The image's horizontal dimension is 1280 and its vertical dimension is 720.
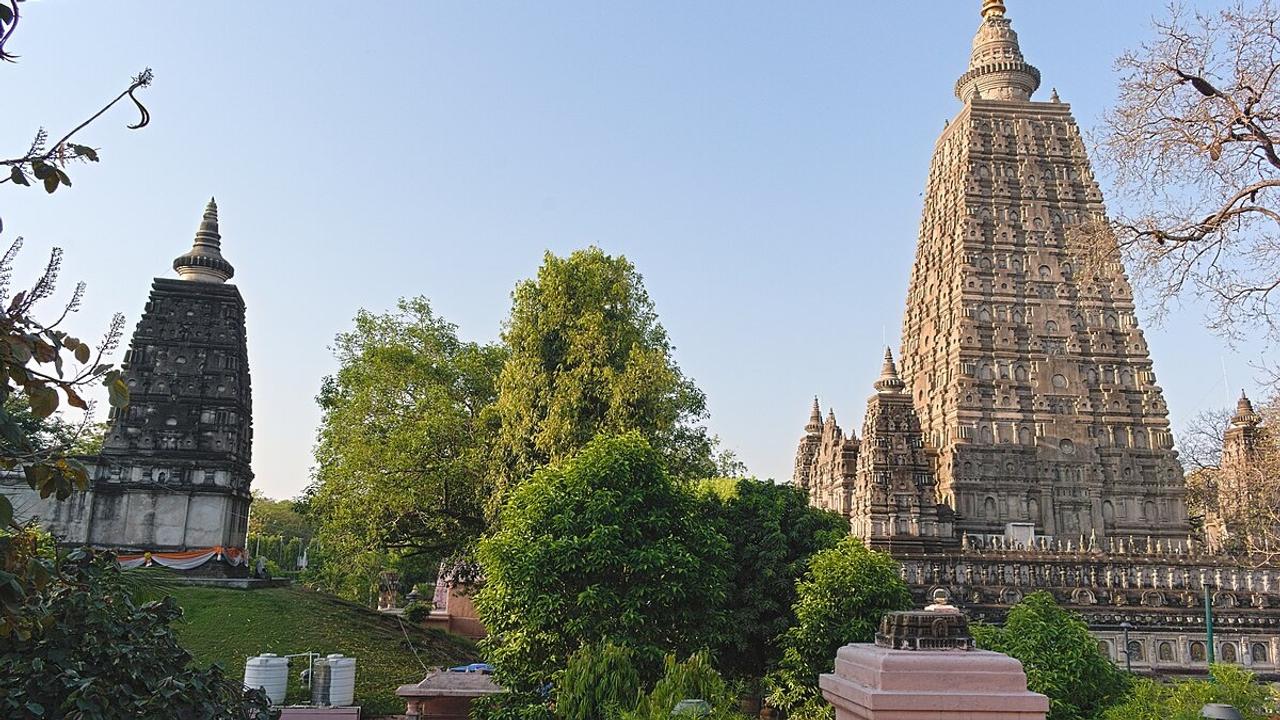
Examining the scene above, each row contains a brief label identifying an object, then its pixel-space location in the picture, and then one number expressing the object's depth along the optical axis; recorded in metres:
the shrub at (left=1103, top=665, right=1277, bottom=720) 9.04
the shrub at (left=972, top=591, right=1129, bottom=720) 10.68
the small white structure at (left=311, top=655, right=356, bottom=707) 16.58
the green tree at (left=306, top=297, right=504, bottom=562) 26.84
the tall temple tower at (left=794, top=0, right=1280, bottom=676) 34.25
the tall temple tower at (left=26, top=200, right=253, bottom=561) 26.42
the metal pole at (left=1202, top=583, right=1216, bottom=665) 21.44
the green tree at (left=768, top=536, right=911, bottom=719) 14.37
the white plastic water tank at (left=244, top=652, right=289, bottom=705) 15.32
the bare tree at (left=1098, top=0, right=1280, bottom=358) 10.09
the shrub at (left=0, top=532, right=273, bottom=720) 5.11
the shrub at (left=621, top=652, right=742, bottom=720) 8.30
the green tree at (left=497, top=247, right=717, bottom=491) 21.38
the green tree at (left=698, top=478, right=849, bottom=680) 16.28
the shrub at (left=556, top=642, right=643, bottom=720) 10.47
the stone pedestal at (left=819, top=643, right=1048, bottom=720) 6.18
